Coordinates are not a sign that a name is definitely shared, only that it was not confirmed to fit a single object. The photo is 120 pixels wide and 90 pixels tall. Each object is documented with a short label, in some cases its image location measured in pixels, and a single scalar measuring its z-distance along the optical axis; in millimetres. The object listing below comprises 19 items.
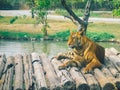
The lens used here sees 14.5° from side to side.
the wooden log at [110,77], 9947
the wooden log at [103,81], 9820
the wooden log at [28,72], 10078
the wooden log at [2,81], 9989
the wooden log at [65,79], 9797
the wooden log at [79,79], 9820
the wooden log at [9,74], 10023
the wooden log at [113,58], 12122
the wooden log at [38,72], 9766
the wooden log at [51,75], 9779
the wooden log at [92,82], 9852
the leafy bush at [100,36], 25794
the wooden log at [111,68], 10849
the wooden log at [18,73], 9991
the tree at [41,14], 26911
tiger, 11219
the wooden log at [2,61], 11712
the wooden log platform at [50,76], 9844
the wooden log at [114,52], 13837
